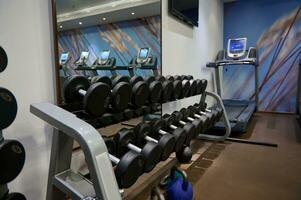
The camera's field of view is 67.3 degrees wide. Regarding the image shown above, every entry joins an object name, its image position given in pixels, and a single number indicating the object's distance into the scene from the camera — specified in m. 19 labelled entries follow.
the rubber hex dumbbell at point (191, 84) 2.54
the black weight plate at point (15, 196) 0.92
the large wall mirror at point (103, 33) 1.61
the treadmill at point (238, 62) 4.34
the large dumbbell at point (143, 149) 1.34
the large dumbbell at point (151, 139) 1.55
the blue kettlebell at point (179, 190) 1.61
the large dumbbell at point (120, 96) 1.36
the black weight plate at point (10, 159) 0.86
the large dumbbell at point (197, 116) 2.45
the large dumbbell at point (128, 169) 1.13
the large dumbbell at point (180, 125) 2.02
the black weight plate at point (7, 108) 0.85
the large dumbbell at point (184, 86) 2.36
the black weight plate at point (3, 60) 0.86
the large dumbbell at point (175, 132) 1.80
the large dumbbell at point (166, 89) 2.00
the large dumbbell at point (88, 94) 1.18
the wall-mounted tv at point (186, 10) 2.92
